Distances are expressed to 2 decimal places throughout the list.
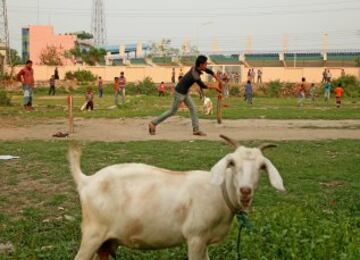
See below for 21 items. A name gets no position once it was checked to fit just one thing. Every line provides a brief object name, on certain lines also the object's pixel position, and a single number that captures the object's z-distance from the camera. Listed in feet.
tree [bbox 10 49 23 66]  327.96
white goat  16.38
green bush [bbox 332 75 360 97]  170.19
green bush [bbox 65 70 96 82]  213.66
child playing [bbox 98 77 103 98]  142.14
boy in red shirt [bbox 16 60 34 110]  75.77
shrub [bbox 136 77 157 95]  165.37
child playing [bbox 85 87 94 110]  88.43
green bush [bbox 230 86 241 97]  167.34
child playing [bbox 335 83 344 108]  107.55
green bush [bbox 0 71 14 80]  143.25
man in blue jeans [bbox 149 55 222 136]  48.11
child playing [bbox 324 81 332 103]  133.75
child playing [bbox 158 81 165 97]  155.53
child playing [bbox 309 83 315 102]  138.92
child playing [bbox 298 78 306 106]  115.24
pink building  362.33
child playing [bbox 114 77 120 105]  108.06
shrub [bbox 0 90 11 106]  95.14
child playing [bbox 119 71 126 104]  113.98
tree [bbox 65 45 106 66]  312.46
